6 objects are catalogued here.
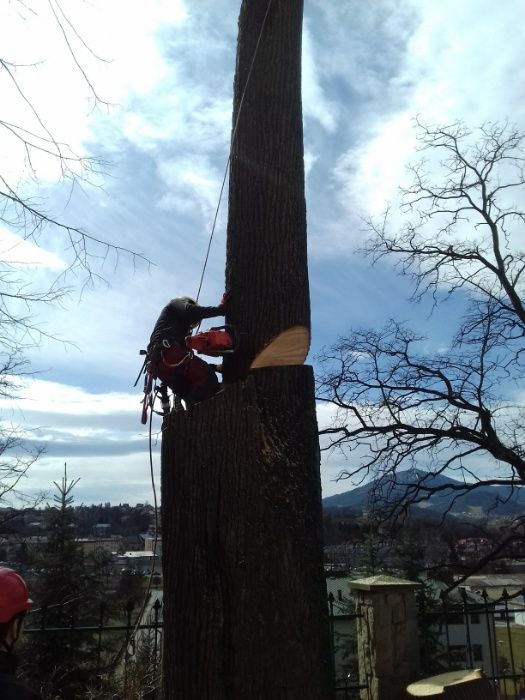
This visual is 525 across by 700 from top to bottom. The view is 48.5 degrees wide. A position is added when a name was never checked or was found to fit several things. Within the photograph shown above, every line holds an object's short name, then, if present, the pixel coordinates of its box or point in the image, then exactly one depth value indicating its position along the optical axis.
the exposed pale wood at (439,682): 4.40
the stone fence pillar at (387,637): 5.07
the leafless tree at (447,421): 8.23
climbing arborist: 3.20
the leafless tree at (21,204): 3.27
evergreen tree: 12.09
